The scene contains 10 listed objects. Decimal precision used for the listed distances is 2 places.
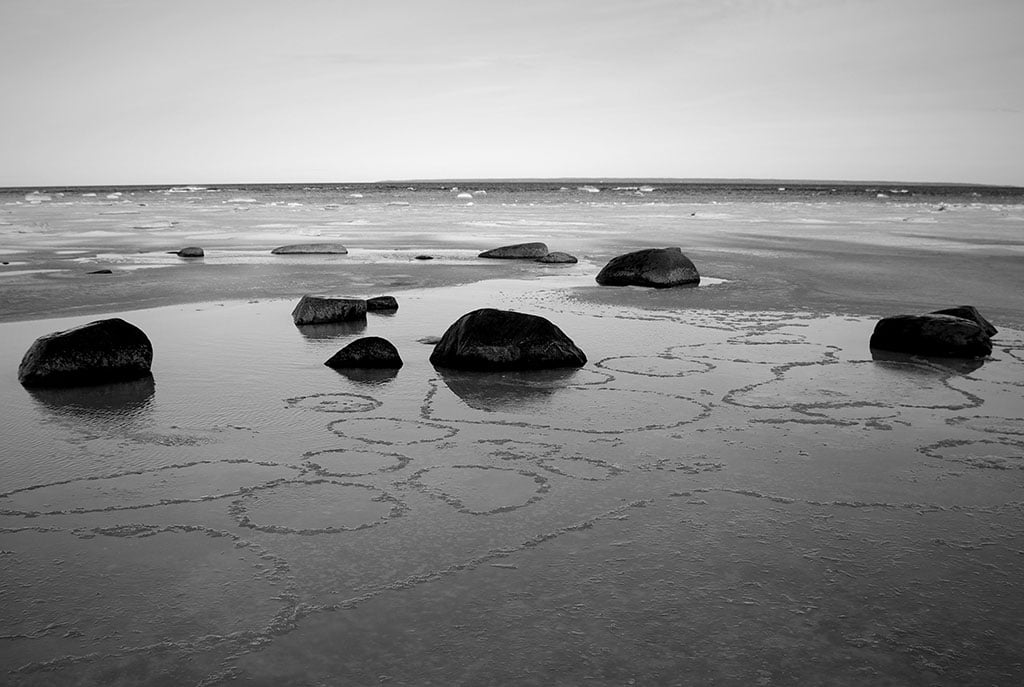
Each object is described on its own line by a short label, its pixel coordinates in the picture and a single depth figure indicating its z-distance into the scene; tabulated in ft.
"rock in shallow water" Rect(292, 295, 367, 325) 25.84
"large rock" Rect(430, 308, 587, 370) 19.84
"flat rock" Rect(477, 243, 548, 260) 49.19
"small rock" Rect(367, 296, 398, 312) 28.84
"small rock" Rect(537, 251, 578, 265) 47.34
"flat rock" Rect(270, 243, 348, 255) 51.80
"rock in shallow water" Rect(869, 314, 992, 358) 21.45
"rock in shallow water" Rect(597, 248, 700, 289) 36.55
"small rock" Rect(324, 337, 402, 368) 19.94
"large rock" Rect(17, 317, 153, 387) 18.06
